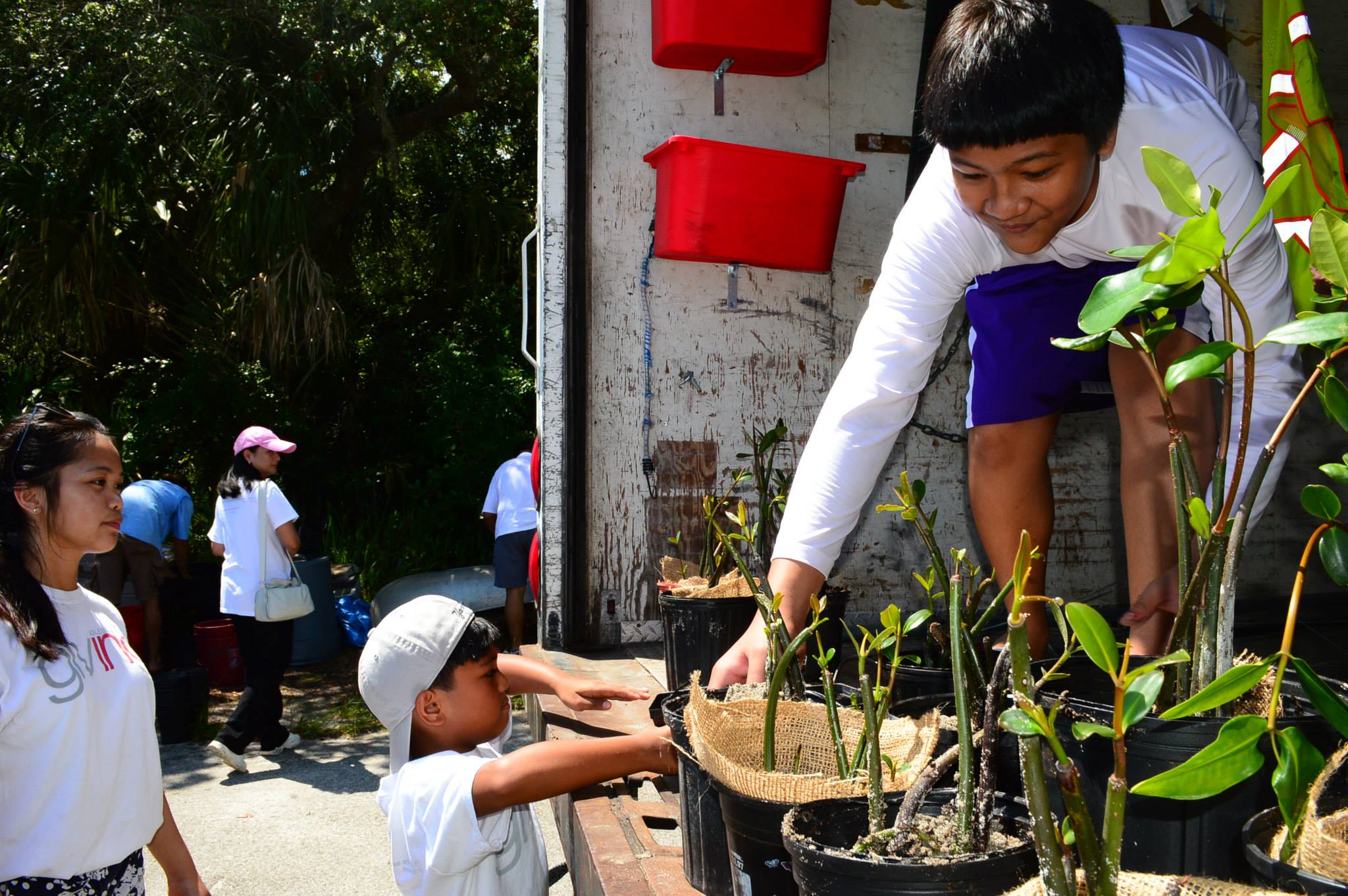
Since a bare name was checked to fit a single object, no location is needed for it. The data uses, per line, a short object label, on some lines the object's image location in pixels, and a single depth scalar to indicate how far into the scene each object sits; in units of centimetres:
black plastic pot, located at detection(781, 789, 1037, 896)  105
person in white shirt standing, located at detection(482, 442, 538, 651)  582
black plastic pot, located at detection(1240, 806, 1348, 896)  90
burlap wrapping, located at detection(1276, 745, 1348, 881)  91
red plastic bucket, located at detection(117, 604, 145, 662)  565
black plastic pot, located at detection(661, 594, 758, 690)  267
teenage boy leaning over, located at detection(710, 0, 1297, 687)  161
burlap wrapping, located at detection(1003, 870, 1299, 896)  93
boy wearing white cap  170
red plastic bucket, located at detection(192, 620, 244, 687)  593
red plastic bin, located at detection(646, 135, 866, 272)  341
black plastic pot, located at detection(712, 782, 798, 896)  138
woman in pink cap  475
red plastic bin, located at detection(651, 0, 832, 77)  340
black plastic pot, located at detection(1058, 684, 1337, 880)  118
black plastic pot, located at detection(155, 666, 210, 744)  511
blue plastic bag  691
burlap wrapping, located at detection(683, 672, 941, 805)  141
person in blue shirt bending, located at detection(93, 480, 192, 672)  562
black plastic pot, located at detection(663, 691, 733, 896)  162
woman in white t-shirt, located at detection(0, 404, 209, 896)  177
